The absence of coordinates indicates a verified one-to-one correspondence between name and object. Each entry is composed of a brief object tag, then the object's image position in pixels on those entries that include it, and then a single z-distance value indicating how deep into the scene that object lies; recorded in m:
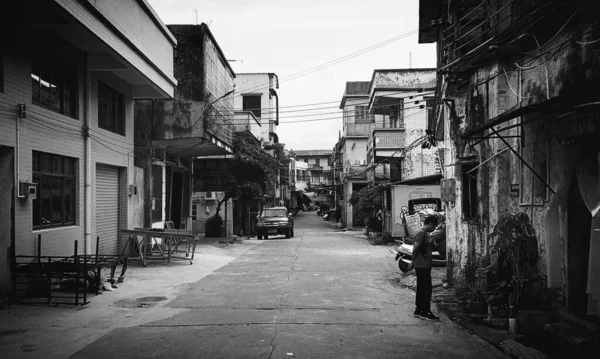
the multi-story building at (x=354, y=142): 42.25
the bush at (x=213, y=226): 29.67
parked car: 29.53
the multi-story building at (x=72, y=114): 9.72
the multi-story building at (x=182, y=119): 19.00
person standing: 8.66
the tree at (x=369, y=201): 29.33
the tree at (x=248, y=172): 26.91
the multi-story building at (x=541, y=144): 6.34
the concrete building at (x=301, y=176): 89.39
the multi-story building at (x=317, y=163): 92.62
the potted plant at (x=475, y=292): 8.44
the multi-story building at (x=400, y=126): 30.19
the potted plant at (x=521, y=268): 7.21
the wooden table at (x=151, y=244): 15.21
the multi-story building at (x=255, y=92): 50.00
